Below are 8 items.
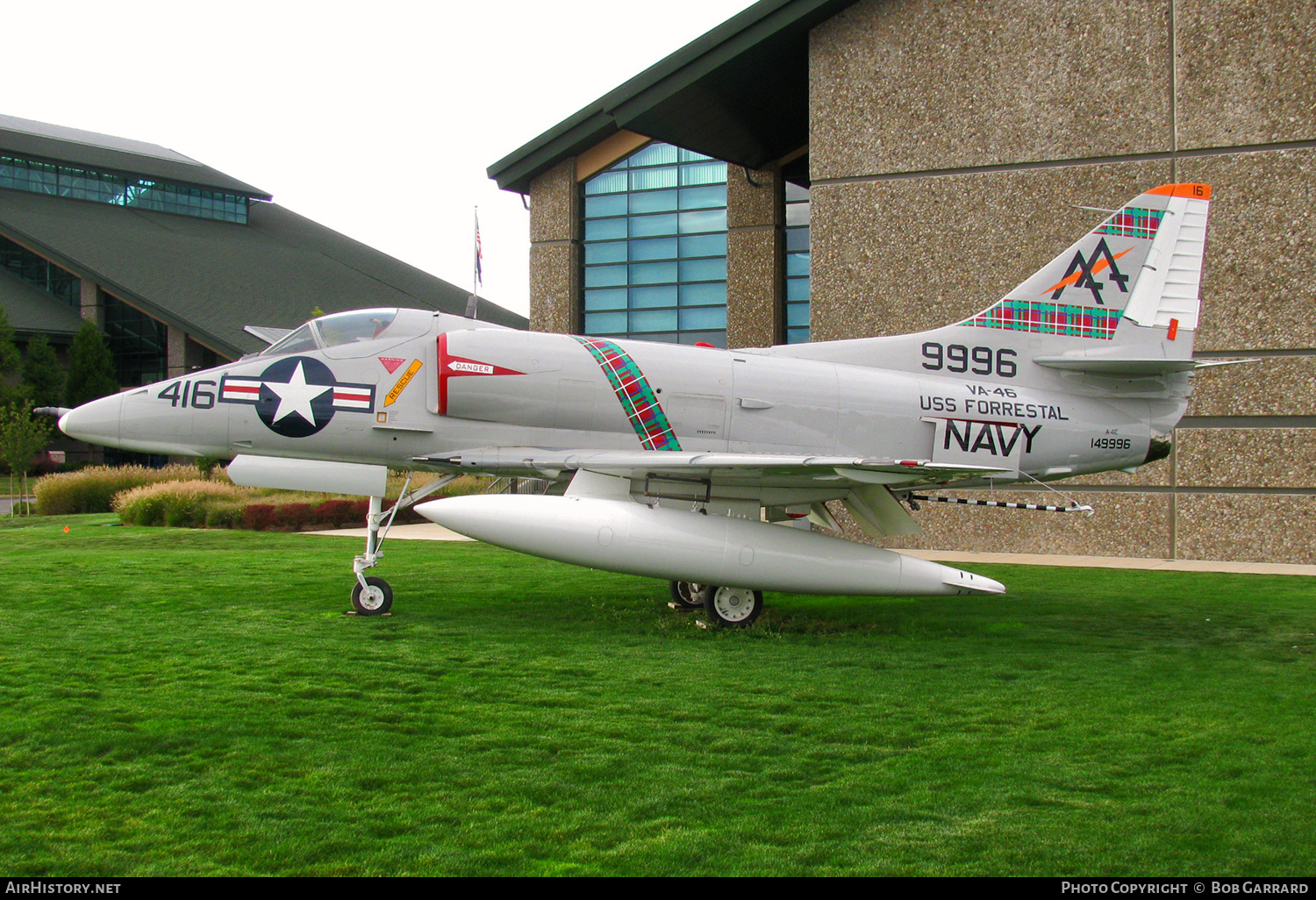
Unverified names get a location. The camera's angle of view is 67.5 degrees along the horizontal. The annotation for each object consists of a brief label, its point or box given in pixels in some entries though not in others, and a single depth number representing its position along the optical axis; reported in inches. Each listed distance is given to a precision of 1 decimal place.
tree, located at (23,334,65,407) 1491.1
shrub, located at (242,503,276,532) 798.5
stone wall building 564.7
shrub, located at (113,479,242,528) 822.5
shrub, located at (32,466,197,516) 971.3
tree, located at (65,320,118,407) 1507.1
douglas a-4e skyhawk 352.5
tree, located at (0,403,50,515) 1059.2
